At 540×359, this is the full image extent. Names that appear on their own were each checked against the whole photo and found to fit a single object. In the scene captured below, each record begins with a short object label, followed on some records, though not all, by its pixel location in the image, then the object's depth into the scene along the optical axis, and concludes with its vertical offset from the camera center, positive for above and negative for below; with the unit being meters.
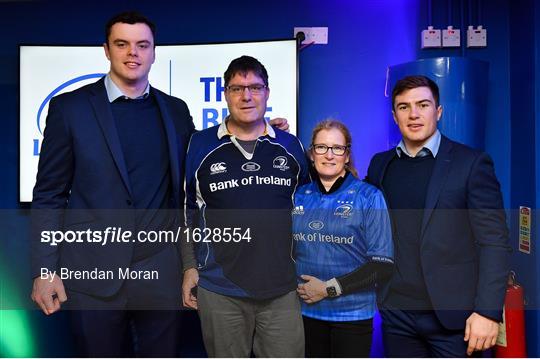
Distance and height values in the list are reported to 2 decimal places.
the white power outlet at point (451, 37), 2.11 +0.65
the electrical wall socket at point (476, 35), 2.11 +0.66
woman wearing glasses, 1.60 -0.23
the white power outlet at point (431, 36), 2.13 +0.66
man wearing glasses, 1.64 -0.15
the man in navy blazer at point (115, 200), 1.62 -0.06
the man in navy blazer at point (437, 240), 1.49 -0.19
